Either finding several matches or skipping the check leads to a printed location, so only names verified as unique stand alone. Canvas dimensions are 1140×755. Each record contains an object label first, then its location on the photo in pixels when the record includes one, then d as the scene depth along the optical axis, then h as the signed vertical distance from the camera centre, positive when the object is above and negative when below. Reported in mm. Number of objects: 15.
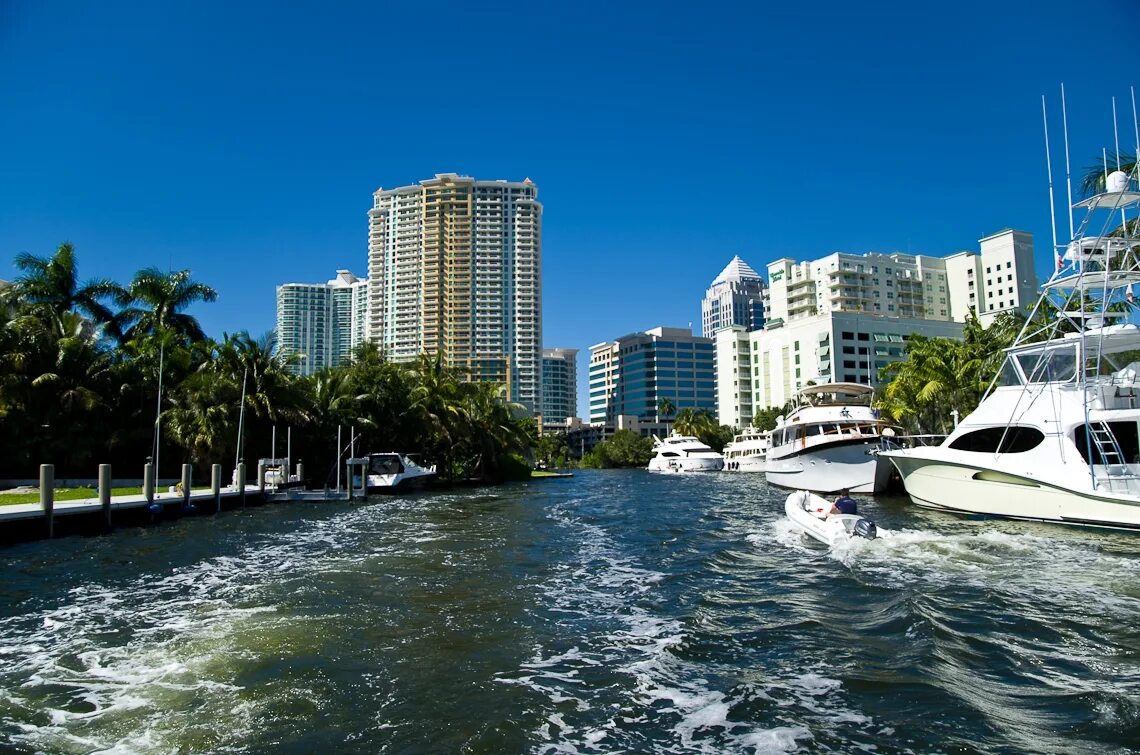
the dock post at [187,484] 32000 -1659
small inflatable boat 20328 -2567
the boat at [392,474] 50750 -2252
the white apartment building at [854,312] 123375 +22598
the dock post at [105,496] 26094 -1709
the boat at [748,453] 93562 -2363
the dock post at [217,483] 34809 -1791
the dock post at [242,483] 37500 -1943
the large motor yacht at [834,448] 40156 -780
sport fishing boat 23531 +276
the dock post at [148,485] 29406 -1531
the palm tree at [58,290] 48250 +10492
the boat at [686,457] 97125 -2746
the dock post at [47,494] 23547 -1457
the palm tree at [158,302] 53781 +10346
